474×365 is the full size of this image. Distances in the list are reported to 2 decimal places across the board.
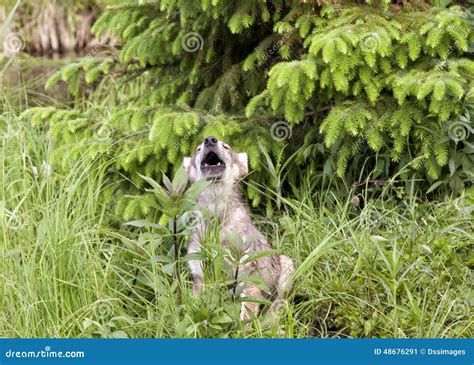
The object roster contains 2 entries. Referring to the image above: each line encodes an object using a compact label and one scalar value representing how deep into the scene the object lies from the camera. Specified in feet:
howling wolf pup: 37.52
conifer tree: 39.40
